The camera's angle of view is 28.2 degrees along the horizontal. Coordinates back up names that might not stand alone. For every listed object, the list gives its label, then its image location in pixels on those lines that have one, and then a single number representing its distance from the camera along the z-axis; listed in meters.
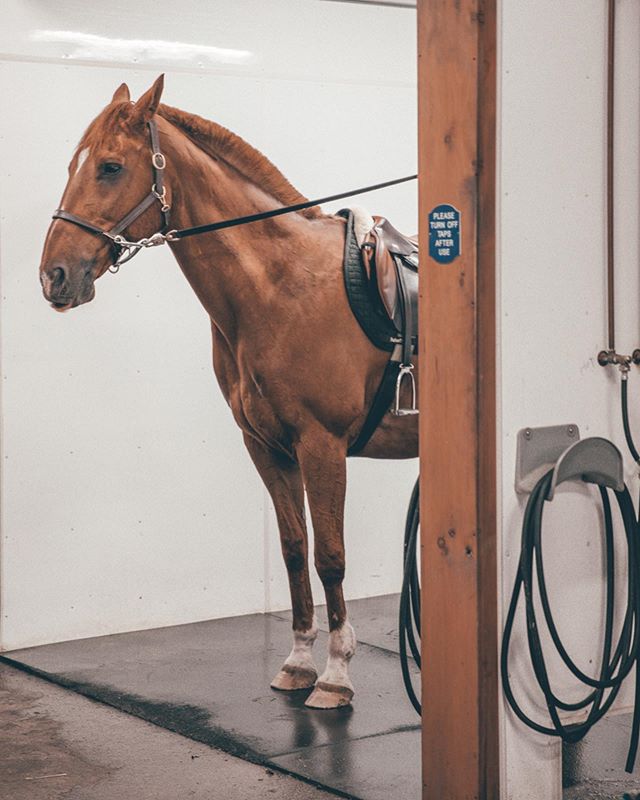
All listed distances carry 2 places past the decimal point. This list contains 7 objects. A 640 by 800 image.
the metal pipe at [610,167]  3.16
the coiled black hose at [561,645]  3.01
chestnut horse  4.34
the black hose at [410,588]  3.58
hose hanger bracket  3.06
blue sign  3.02
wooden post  2.97
